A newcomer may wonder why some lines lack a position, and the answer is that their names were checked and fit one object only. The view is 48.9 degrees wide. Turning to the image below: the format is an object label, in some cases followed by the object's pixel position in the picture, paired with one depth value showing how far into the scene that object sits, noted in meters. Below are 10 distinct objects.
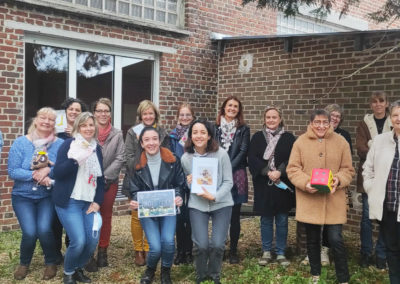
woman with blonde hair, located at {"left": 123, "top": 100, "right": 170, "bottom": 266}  5.05
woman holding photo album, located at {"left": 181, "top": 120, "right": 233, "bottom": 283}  4.30
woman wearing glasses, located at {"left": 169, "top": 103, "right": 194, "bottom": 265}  5.19
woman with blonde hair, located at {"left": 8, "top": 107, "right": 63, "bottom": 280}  4.48
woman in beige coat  4.31
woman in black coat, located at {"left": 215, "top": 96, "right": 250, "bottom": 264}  5.19
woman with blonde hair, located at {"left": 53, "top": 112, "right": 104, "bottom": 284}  4.29
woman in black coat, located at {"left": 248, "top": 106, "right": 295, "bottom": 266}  5.10
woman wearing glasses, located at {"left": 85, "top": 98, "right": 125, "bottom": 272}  4.98
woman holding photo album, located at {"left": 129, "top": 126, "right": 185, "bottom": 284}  4.41
